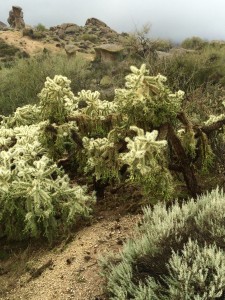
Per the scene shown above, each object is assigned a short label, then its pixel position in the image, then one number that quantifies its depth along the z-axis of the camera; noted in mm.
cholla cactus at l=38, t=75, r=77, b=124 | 6285
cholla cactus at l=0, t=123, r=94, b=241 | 5102
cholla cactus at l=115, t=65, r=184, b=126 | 5133
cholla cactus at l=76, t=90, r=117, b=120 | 6594
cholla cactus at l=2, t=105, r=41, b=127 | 8484
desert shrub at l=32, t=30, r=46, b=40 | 65875
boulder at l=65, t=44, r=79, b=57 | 49922
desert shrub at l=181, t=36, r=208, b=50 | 45088
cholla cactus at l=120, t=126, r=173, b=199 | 4422
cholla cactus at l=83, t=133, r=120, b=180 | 5617
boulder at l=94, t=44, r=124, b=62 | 44062
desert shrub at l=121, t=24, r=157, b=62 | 28625
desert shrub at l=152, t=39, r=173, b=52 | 30727
